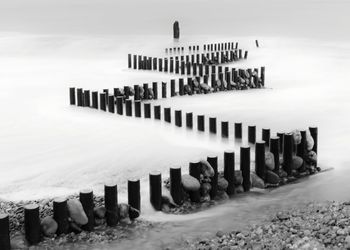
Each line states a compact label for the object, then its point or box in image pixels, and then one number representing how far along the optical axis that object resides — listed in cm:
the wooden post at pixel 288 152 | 682
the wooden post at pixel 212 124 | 852
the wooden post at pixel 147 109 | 968
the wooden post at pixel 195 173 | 593
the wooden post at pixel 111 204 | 523
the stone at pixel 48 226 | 501
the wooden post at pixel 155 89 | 1203
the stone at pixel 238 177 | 639
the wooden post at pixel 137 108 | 968
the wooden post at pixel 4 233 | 456
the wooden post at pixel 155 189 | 562
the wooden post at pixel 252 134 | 801
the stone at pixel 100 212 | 532
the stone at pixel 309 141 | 720
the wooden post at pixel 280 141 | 705
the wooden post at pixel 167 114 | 927
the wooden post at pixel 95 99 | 1059
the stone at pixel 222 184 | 624
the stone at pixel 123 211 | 543
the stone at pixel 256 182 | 660
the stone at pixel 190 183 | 594
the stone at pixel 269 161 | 674
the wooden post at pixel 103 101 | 1040
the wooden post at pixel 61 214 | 495
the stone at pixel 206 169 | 603
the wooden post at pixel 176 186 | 576
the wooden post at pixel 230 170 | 611
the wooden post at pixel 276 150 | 676
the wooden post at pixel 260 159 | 648
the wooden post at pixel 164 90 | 1235
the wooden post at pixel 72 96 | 1114
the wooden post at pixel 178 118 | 905
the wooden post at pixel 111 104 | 1023
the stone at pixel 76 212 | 513
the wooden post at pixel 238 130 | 818
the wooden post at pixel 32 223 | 482
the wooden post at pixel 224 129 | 826
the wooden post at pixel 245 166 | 629
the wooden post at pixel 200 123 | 869
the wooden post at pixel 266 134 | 738
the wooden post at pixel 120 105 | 1010
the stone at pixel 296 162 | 708
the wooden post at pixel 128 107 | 995
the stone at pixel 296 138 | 709
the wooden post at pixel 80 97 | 1096
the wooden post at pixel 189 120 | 896
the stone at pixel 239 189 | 641
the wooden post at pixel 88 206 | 511
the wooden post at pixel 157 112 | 946
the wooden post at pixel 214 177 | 604
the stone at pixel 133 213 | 553
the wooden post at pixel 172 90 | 1271
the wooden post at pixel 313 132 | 726
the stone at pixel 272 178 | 673
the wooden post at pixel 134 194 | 544
